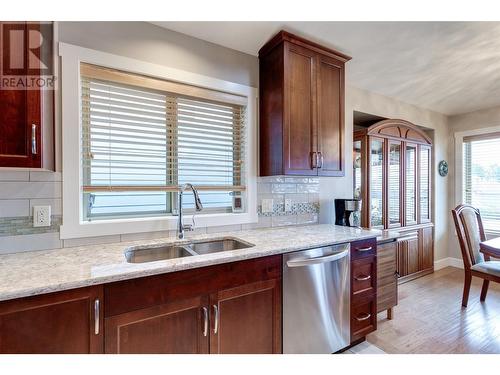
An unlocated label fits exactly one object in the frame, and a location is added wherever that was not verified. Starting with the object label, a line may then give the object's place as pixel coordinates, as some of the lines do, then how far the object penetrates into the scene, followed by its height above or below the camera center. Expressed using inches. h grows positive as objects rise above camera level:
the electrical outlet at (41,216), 57.0 -6.2
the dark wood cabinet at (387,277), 87.1 -32.1
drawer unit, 73.7 -30.6
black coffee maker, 96.3 -9.4
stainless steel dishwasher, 62.2 -29.6
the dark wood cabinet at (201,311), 45.0 -25.0
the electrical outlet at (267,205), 88.4 -6.0
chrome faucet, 68.4 -7.3
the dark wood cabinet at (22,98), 44.8 +17.0
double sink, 62.7 -16.5
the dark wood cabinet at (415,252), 127.8 -35.0
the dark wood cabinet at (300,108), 77.6 +26.6
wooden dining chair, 98.5 -25.1
